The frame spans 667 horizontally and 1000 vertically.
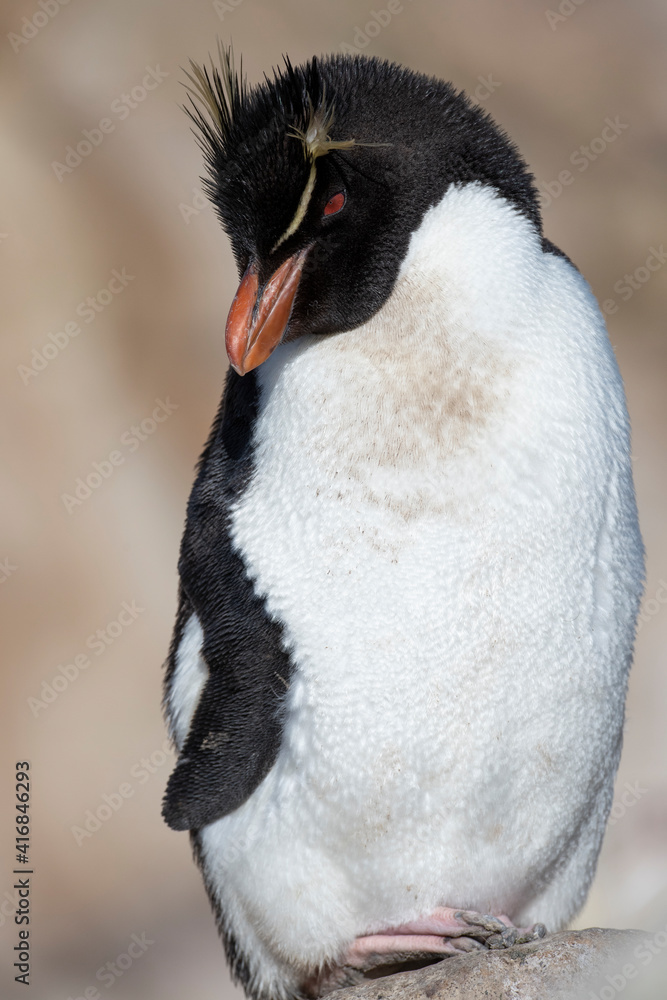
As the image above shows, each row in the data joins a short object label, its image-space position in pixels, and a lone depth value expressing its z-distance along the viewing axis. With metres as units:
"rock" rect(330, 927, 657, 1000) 7.27
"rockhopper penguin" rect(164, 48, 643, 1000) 7.30
